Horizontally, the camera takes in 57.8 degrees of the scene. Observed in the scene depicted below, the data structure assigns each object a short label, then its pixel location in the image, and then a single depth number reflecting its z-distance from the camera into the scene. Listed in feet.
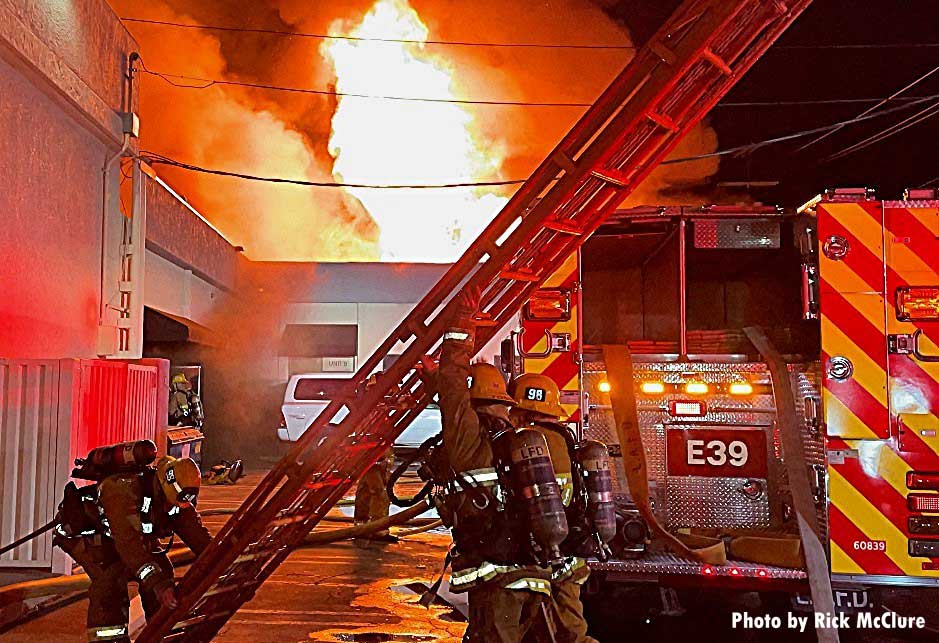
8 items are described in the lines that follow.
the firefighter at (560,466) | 13.10
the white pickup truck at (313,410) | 51.37
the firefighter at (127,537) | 13.37
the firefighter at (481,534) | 12.06
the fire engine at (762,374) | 15.39
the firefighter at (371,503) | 29.43
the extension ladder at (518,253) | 12.57
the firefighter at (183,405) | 49.21
